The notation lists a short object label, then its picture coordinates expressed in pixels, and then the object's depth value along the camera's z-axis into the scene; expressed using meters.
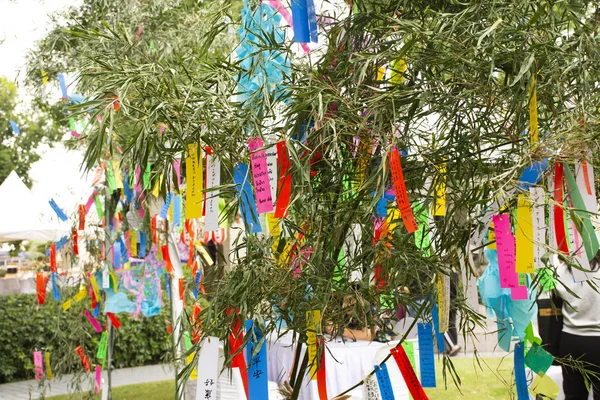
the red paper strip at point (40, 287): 4.87
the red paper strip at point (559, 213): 1.64
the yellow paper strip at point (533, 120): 1.52
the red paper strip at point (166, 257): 4.21
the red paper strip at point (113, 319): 4.31
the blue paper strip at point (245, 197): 1.77
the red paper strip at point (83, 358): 4.37
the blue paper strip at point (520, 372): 2.20
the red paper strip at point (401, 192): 1.54
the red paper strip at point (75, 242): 4.44
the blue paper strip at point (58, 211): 4.20
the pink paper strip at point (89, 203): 4.33
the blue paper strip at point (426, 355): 1.98
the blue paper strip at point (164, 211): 3.65
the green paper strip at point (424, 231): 1.79
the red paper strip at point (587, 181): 1.62
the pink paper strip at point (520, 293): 2.10
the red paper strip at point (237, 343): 1.71
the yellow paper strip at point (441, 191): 1.73
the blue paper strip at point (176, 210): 3.80
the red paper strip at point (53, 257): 4.48
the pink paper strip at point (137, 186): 3.79
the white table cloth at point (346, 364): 3.99
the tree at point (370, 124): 1.54
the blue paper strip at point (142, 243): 4.37
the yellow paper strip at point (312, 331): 1.74
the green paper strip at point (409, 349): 2.79
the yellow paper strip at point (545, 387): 2.50
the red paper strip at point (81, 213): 4.39
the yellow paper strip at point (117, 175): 3.98
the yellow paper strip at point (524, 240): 1.62
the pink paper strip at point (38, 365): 4.74
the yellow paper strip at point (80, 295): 4.33
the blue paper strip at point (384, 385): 1.96
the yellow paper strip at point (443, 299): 1.79
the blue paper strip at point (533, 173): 1.59
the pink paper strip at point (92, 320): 4.41
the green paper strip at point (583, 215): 1.60
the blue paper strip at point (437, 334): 2.01
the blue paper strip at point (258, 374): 1.80
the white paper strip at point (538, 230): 1.65
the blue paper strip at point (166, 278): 4.21
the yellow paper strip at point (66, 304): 4.32
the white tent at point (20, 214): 7.76
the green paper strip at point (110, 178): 3.96
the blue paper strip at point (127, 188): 4.04
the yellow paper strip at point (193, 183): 1.80
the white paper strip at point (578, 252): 1.75
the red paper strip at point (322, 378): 1.87
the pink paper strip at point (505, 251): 1.68
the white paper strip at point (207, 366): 1.71
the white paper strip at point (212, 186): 1.78
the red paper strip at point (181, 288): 4.05
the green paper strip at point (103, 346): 4.20
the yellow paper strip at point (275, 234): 1.87
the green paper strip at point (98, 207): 4.29
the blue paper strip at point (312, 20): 1.89
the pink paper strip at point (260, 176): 1.70
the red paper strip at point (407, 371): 1.87
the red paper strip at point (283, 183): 1.67
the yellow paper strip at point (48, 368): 4.61
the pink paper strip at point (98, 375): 4.39
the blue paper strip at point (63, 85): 4.14
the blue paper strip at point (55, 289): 4.63
